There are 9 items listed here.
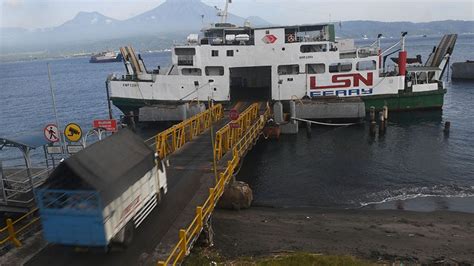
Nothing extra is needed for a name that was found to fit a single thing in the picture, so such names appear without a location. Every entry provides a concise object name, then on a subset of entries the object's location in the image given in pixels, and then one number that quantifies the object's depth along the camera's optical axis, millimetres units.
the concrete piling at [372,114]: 34688
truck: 10359
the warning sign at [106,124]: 16625
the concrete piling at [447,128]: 34250
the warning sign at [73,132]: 15425
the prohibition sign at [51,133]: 15586
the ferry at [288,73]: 38562
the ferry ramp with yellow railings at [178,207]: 11516
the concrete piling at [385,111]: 35781
